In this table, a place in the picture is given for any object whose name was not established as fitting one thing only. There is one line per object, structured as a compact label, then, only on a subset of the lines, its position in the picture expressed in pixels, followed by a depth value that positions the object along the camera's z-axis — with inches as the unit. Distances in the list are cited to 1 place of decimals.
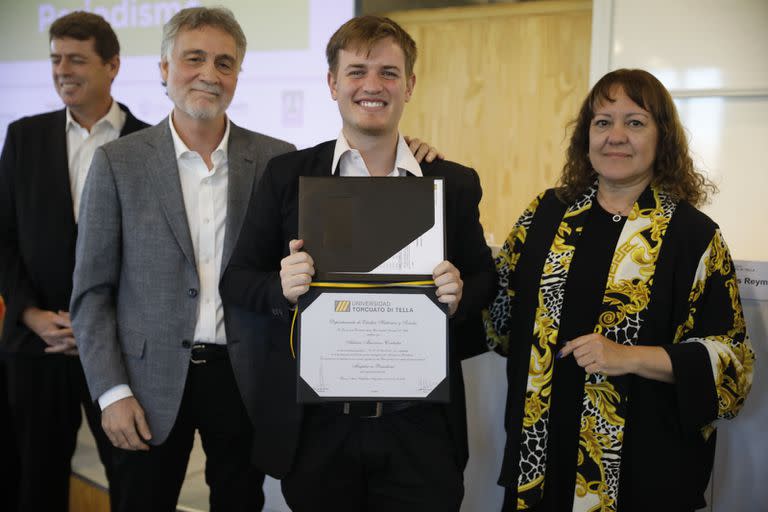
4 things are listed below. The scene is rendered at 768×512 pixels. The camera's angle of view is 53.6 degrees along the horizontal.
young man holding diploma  62.2
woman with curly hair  63.1
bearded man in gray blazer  70.8
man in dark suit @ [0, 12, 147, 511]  89.1
